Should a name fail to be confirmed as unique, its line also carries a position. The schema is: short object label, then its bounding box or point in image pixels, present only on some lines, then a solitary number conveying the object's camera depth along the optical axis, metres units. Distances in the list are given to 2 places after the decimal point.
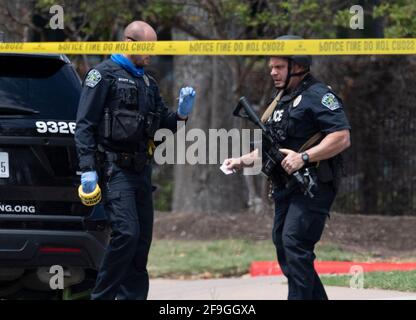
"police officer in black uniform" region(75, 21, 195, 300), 12.47
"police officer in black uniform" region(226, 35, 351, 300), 12.07
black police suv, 12.80
